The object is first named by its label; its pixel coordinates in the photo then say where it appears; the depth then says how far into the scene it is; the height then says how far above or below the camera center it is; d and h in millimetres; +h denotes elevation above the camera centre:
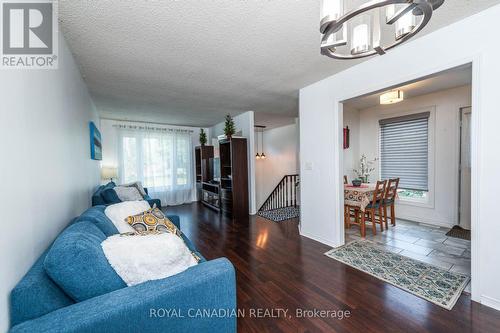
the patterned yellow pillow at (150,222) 1777 -539
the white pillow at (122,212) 1769 -450
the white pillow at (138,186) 4080 -491
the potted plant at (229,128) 4559 +759
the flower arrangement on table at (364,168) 4656 -199
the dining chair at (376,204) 3357 -775
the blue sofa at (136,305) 854 -640
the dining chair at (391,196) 3646 -665
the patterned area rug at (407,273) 1897 -1251
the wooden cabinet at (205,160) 6031 +63
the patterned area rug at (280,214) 4535 -1263
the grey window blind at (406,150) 4039 +196
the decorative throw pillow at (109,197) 3037 -500
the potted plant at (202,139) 5984 +681
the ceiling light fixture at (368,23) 852 +670
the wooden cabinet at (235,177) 4648 -365
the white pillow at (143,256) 1092 -519
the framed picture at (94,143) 3260 +344
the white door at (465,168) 3514 -169
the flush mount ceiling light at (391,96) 3299 +1036
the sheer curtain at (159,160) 5594 +75
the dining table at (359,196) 3346 -615
